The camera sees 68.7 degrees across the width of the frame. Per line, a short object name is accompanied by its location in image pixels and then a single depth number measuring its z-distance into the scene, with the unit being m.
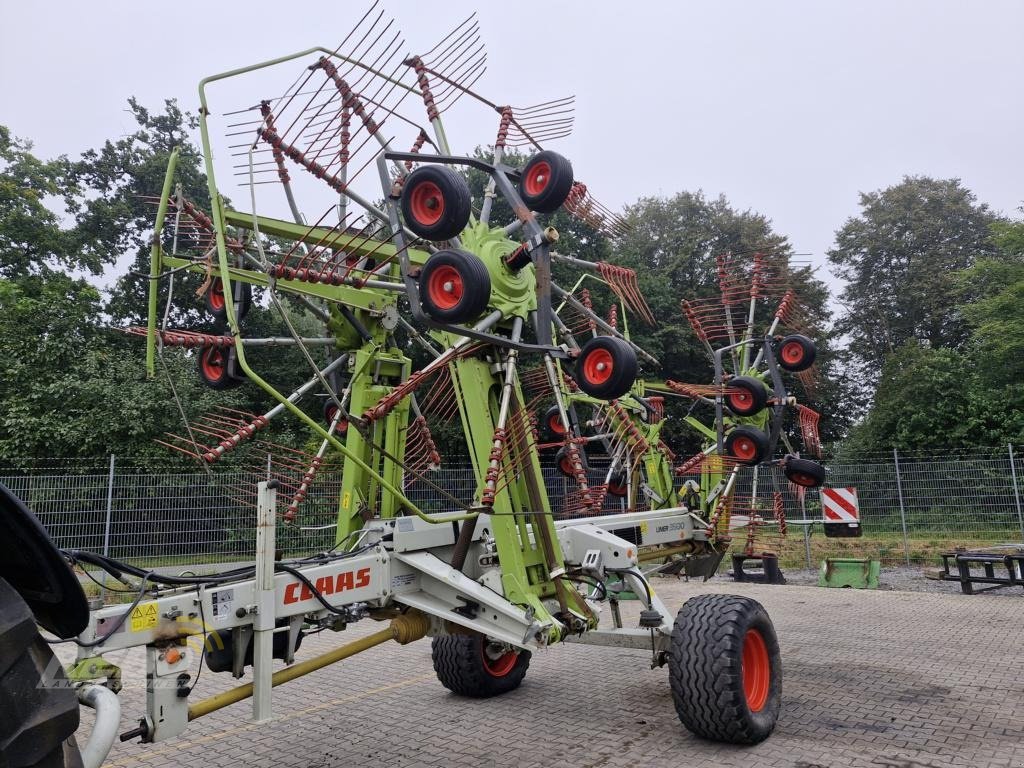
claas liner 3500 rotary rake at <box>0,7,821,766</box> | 3.59
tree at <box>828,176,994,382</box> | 33.22
